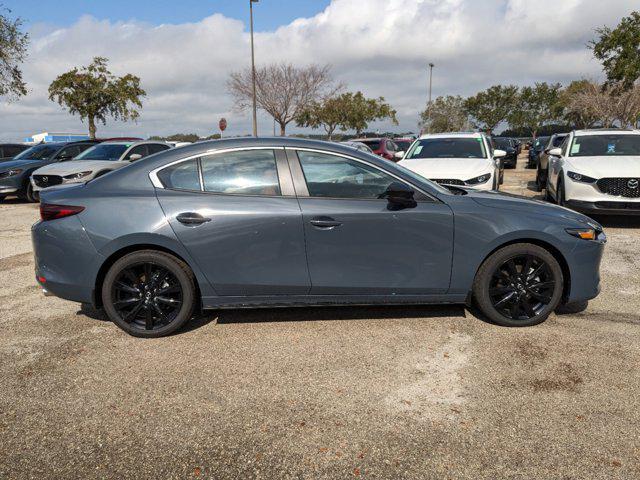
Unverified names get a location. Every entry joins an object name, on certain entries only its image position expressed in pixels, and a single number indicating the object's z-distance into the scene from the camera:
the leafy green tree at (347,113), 46.16
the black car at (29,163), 13.02
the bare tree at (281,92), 37.25
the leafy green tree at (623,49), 23.14
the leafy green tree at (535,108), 55.50
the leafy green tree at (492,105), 57.41
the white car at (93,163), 11.44
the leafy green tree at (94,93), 29.33
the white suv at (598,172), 7.79
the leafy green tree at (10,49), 21.56
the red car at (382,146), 16.80
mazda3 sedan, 3.80
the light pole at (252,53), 28.72
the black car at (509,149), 24.02
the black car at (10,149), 17.45
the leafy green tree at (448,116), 63.91
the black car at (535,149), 20.68
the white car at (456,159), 8.61
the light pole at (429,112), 65.94
